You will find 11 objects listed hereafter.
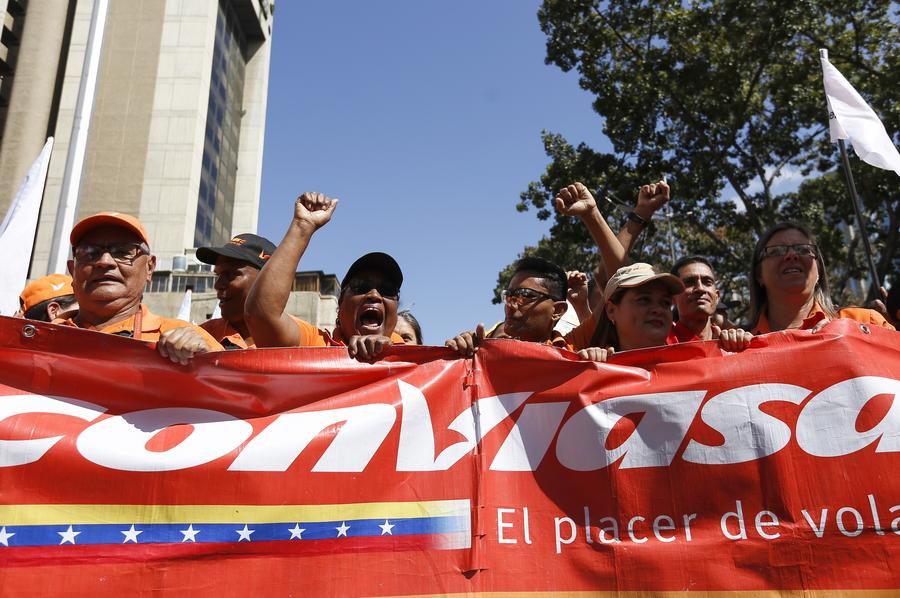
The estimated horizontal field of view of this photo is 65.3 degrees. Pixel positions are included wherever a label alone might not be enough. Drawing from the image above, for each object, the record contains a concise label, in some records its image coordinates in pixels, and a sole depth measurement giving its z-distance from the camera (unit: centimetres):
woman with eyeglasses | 350
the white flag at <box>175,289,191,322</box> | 973
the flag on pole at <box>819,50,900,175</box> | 499
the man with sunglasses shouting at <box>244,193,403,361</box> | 304
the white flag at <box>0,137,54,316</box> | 462
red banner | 256
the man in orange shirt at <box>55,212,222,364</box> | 312
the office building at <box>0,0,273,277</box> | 3331
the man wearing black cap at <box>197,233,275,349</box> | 403
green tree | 1345
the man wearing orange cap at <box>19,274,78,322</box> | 391
